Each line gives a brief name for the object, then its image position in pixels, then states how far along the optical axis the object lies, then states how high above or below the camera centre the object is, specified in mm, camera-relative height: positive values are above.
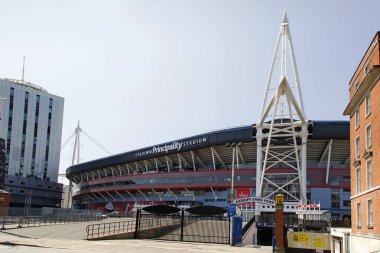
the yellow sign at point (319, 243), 34656 -2468
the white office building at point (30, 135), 123938 +17247
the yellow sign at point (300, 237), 34031 -2058
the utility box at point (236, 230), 35125 -1794
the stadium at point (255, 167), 70250 +7092
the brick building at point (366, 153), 25516 +3261
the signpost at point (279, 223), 30750 -1030
